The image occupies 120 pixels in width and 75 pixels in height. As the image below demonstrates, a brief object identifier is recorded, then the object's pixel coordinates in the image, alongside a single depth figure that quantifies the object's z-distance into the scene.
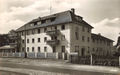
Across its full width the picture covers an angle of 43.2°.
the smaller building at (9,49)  22.70
